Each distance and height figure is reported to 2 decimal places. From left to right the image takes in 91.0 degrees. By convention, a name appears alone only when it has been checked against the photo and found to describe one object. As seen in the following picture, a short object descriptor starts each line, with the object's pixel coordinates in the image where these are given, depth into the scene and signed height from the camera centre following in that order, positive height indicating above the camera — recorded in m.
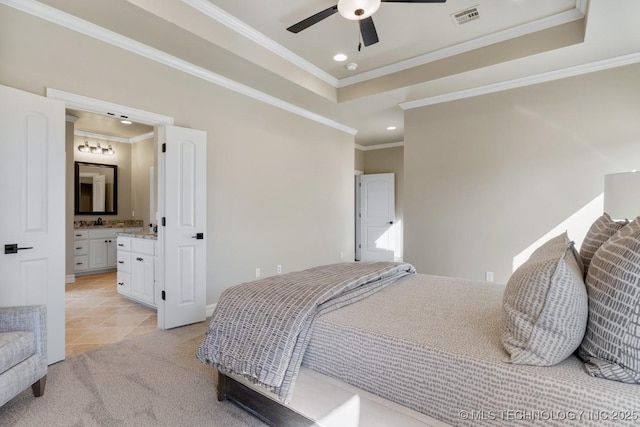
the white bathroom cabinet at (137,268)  3.71 -0.72
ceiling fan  2.26 +1.49
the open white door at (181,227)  3.12 -0.16
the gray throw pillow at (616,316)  0.93 -0.32
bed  0.96 -0.58
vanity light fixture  6.03 +1.20
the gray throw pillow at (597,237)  1.38 -0.11
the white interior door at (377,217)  6.85 -0.12
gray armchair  1.69 -0.81
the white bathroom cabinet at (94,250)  5.52 -0.72
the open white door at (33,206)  2.17 +0.03
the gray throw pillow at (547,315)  1.04 -0.35
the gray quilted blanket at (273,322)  1.44 -0.56
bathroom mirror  6.00 +0.42
